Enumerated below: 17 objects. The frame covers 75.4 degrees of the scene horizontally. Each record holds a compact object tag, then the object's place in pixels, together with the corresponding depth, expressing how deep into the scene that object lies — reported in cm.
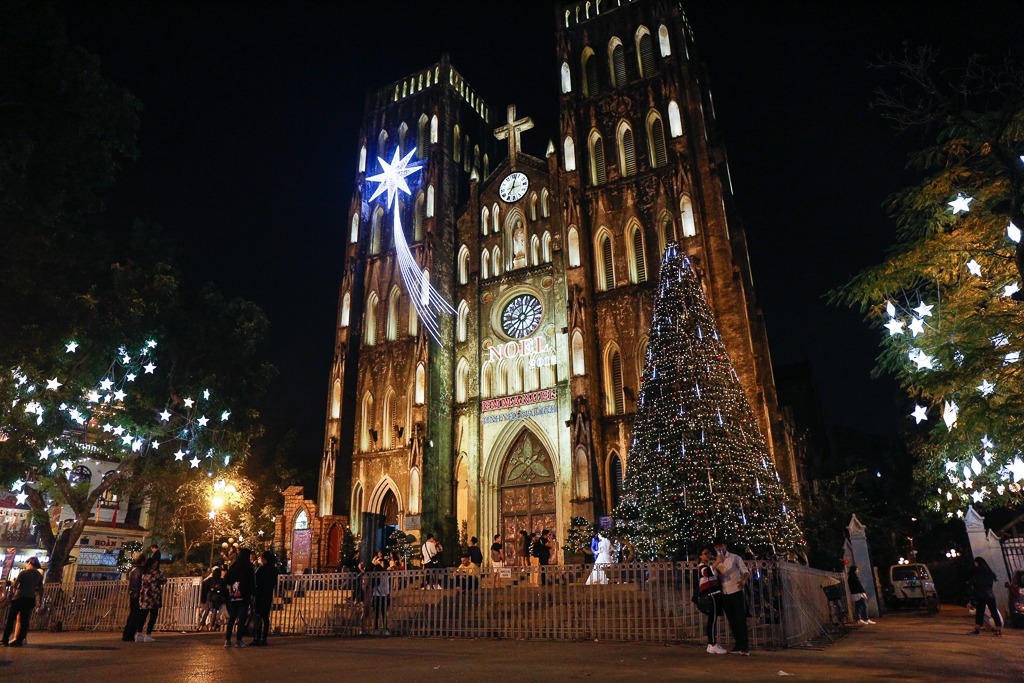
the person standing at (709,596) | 814
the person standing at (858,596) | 1546
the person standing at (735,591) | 786
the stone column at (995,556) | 1407
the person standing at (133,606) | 1103
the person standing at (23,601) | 1026
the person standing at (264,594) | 1023
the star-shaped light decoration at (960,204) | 810
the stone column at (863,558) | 1934
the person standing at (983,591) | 1025
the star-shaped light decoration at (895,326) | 941
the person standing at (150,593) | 1106
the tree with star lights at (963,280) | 814
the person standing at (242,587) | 1002
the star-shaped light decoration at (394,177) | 3219
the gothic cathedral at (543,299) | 2442
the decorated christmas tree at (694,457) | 1388
